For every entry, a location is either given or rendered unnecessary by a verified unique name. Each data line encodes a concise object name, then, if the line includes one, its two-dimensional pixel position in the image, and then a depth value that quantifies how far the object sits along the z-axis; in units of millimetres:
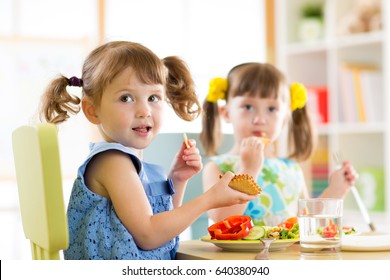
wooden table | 2347
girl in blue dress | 2404
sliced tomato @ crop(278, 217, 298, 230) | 2622
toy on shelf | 4885
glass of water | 2386
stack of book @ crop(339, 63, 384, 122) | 4869
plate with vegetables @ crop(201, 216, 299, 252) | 2453
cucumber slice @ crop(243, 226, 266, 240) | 2475
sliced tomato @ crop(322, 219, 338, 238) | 2389
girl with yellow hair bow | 3121
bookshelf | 4829
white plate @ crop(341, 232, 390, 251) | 2423
